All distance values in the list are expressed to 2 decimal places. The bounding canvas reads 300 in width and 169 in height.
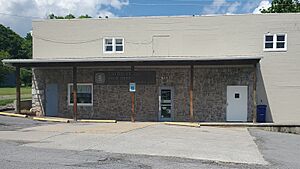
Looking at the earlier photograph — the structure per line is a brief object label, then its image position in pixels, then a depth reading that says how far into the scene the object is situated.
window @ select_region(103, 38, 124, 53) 22.58
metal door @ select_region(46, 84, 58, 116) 23.03
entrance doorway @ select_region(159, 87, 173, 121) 21.67
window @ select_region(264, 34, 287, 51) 20.73
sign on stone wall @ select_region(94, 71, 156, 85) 21.70
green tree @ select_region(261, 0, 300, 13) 37.72
